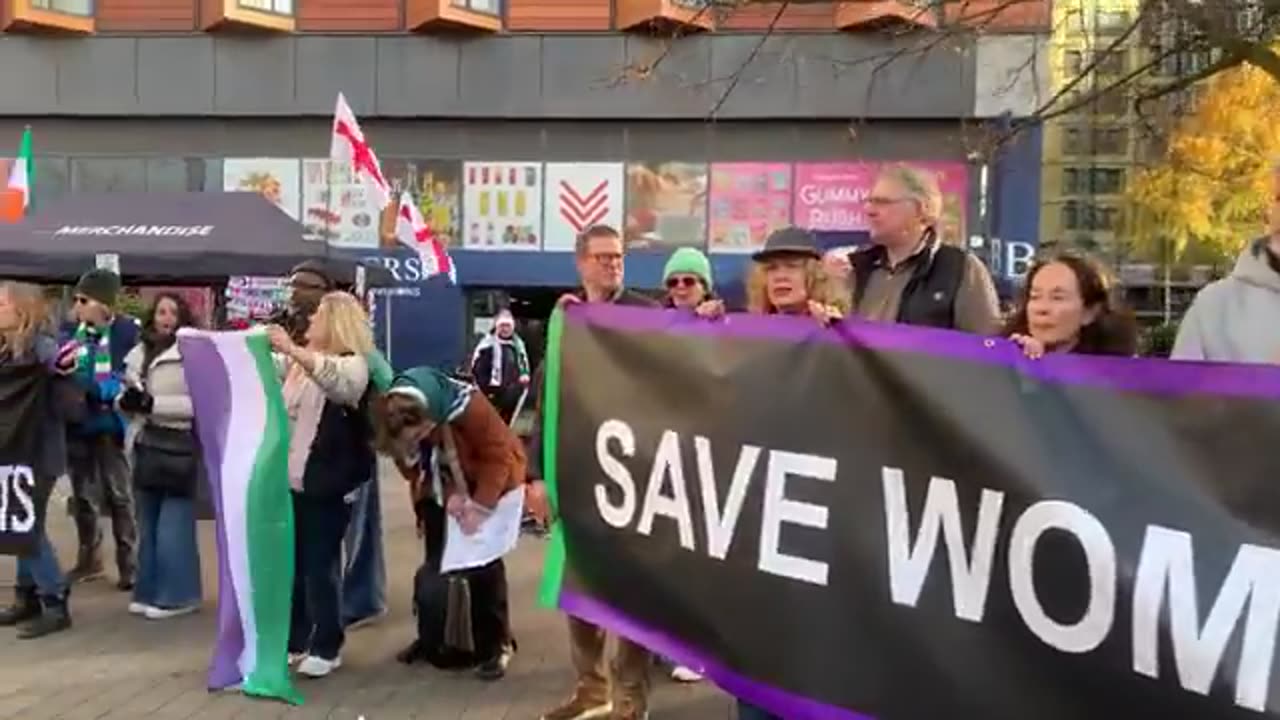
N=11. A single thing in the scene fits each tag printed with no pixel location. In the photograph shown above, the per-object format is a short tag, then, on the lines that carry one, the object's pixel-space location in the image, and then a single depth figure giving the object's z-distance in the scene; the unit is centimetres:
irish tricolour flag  1382
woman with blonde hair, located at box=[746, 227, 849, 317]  438
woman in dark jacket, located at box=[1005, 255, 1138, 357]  376
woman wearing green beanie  550
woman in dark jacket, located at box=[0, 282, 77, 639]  697
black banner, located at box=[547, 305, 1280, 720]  285
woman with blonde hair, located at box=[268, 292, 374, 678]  598
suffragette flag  583
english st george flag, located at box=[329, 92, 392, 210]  1132
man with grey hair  438
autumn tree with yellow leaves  1543
